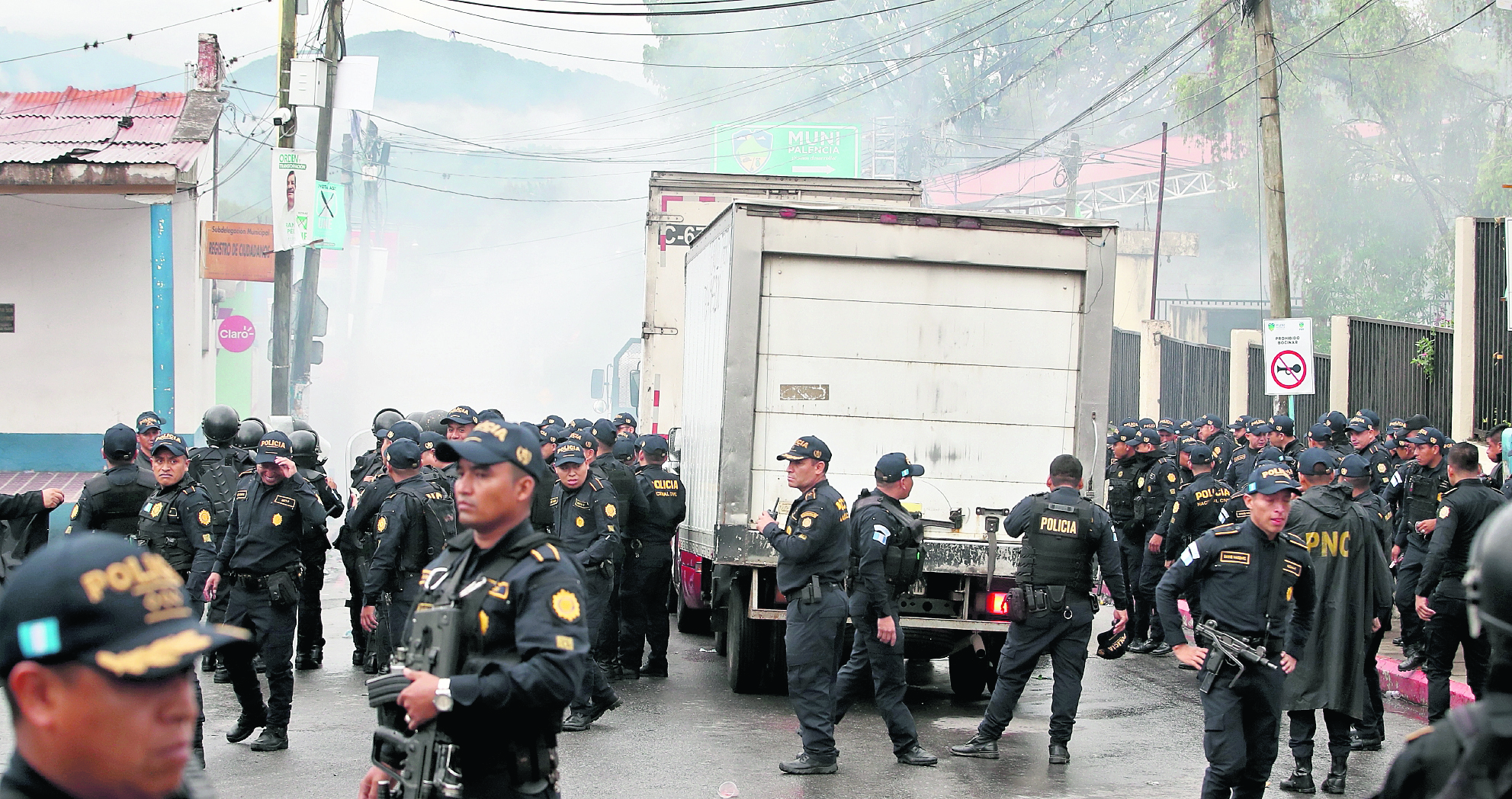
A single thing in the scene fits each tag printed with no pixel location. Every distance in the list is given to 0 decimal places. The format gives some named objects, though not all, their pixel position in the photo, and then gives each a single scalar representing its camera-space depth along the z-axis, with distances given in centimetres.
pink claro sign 2273
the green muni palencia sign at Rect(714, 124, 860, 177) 6462
